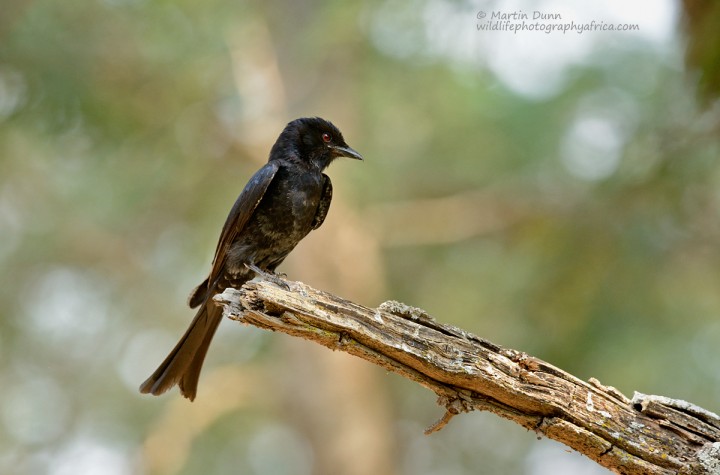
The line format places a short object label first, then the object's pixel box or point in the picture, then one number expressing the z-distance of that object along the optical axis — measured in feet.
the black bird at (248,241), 27.68
